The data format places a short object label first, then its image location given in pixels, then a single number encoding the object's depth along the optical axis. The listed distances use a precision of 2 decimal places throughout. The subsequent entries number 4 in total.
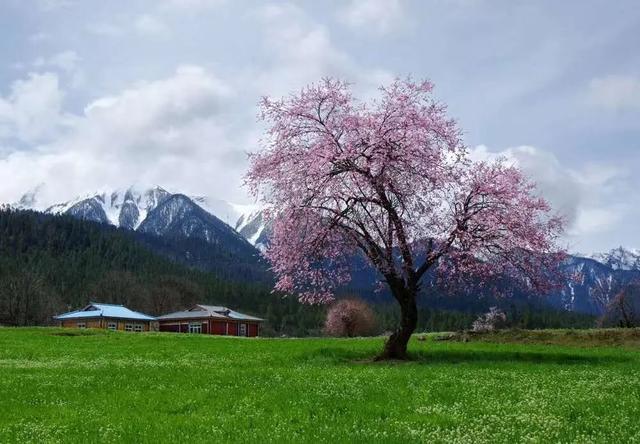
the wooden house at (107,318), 147.00
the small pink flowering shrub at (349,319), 122.75
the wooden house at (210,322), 148.38
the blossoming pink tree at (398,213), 32.78
